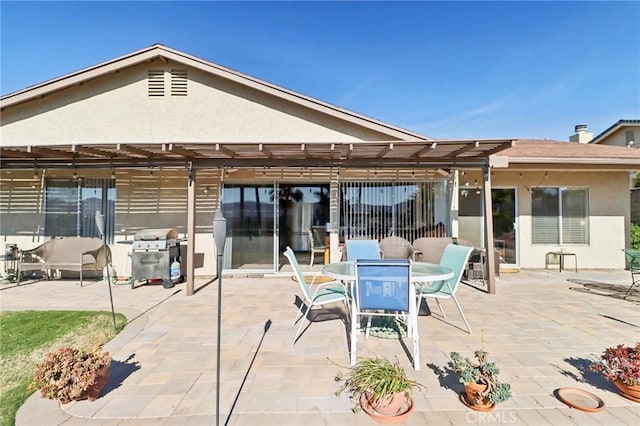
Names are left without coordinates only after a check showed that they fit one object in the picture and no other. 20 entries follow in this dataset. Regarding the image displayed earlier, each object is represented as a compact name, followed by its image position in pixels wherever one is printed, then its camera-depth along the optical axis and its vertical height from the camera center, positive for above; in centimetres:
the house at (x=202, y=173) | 841 +129
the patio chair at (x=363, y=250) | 578 -52
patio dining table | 343 -67
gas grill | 716 -89
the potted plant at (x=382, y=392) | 245 -136
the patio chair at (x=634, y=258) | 612 -68
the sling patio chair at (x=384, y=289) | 341 -74
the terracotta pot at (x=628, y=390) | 272 -147
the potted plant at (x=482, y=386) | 253 -133
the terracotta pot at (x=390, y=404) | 244 -142
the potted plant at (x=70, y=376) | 266 -134
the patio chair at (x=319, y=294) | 407 -101
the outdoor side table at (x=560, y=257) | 918 -101
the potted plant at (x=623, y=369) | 273 -130
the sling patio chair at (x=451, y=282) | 435 -87
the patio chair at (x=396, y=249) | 745 -64
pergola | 600 +144
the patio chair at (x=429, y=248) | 752 -64
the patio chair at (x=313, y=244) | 943 -70
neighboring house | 1412 +430
